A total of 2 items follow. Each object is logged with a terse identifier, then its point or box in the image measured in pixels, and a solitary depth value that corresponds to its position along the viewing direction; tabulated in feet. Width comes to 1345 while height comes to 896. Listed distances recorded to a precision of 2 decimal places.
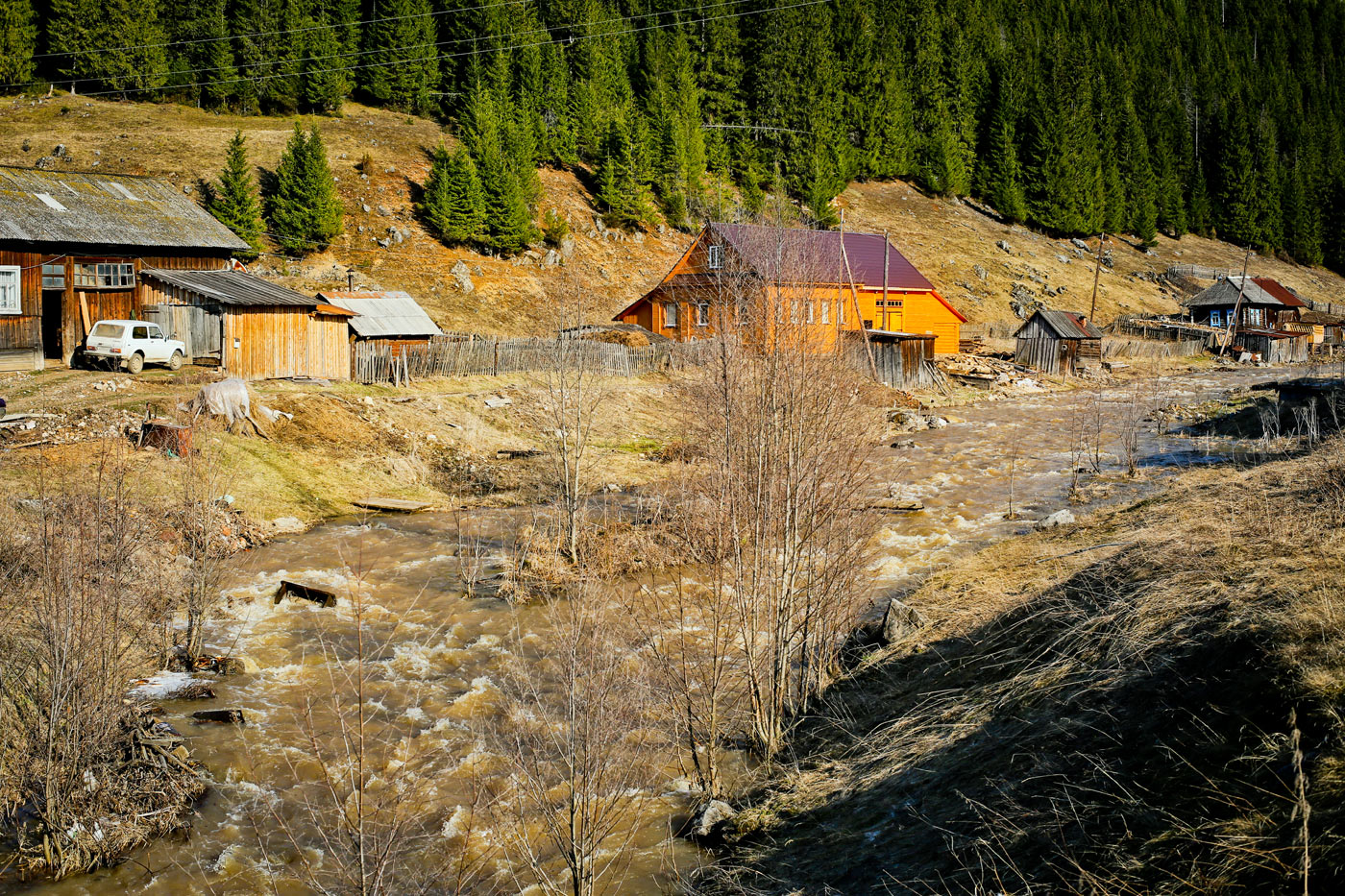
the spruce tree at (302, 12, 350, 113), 217.56
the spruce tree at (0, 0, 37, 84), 200.75
